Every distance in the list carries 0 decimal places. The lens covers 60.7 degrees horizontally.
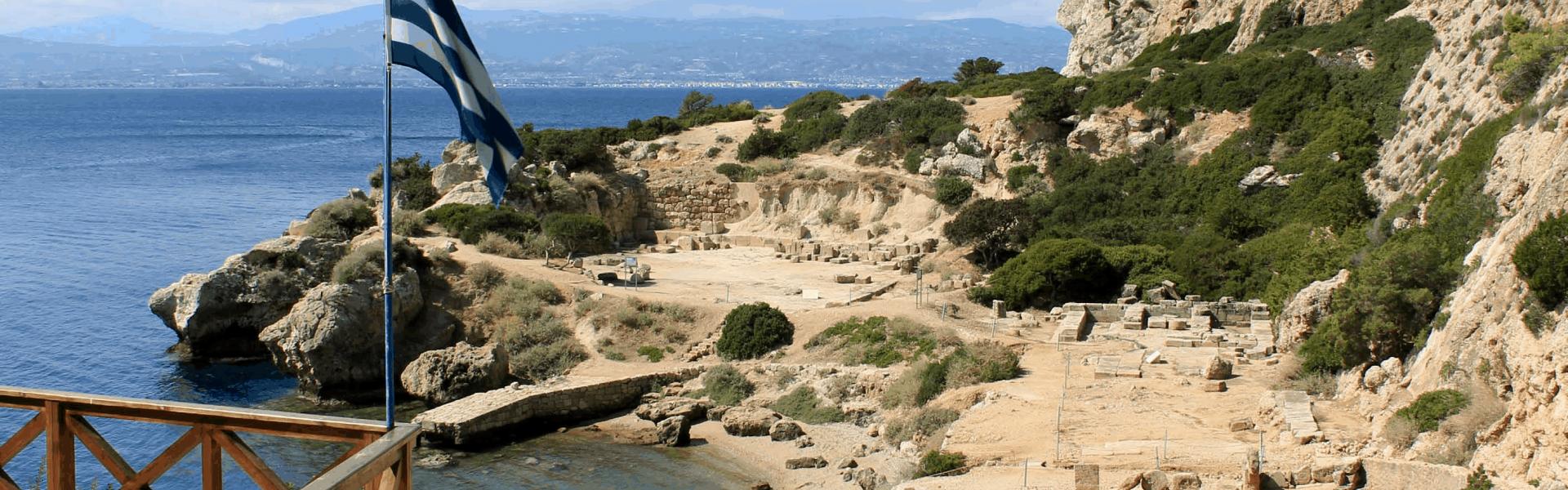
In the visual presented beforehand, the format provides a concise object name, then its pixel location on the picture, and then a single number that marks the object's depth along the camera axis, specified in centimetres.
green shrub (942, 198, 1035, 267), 4047
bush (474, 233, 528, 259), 3991
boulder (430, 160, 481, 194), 4675
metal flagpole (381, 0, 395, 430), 829
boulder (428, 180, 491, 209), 4466
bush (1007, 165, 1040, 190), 4662
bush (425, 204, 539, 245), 4094
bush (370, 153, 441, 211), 4609
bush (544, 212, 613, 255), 4222
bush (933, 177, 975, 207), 4541
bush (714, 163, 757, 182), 5075
